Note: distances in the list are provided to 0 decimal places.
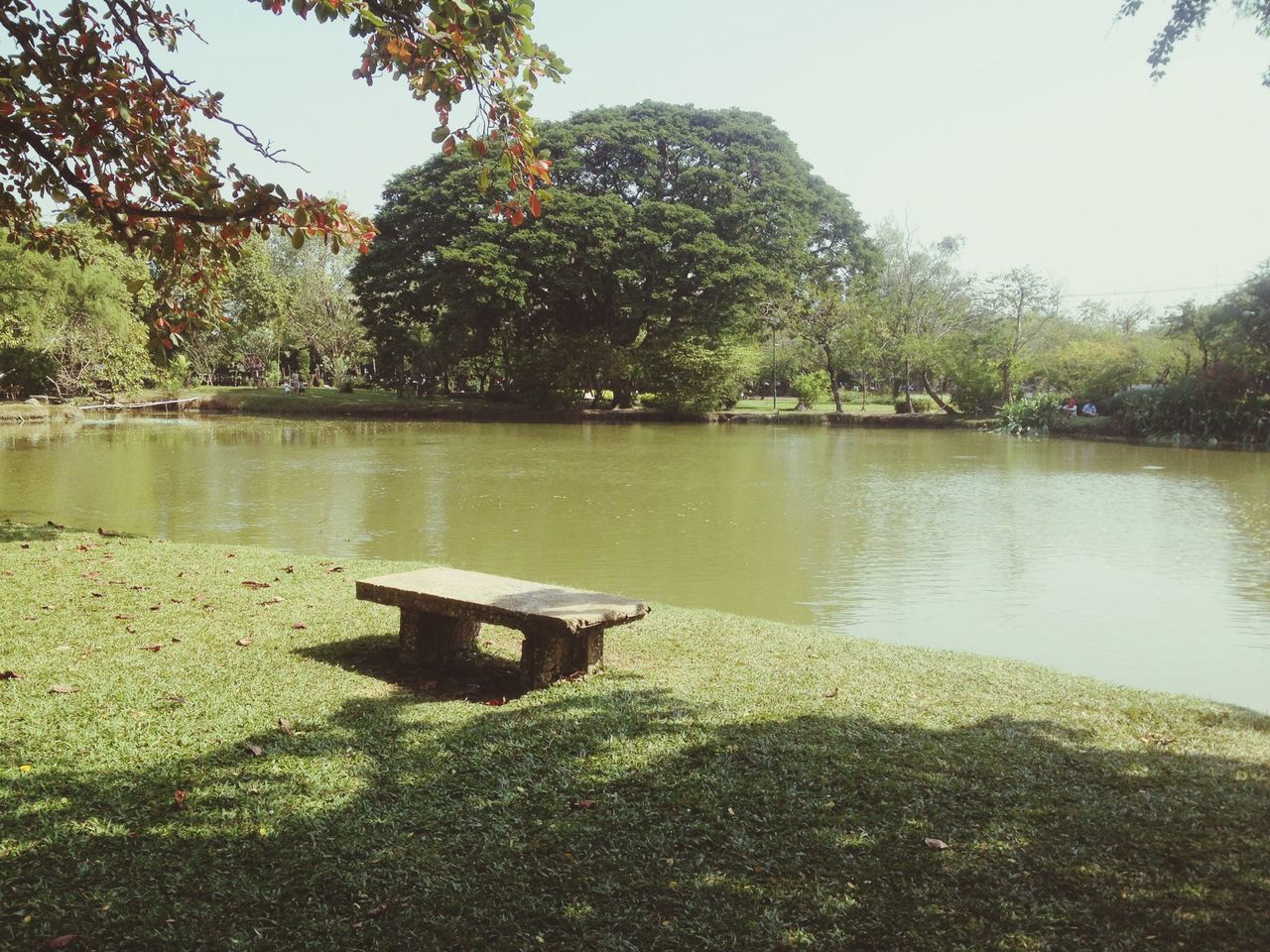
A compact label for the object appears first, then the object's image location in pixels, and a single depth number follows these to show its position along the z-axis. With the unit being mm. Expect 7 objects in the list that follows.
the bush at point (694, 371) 39000
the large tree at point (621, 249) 37188
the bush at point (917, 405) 41250
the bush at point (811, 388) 45788
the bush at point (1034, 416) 34844
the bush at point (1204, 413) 29688
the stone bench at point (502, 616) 4883
